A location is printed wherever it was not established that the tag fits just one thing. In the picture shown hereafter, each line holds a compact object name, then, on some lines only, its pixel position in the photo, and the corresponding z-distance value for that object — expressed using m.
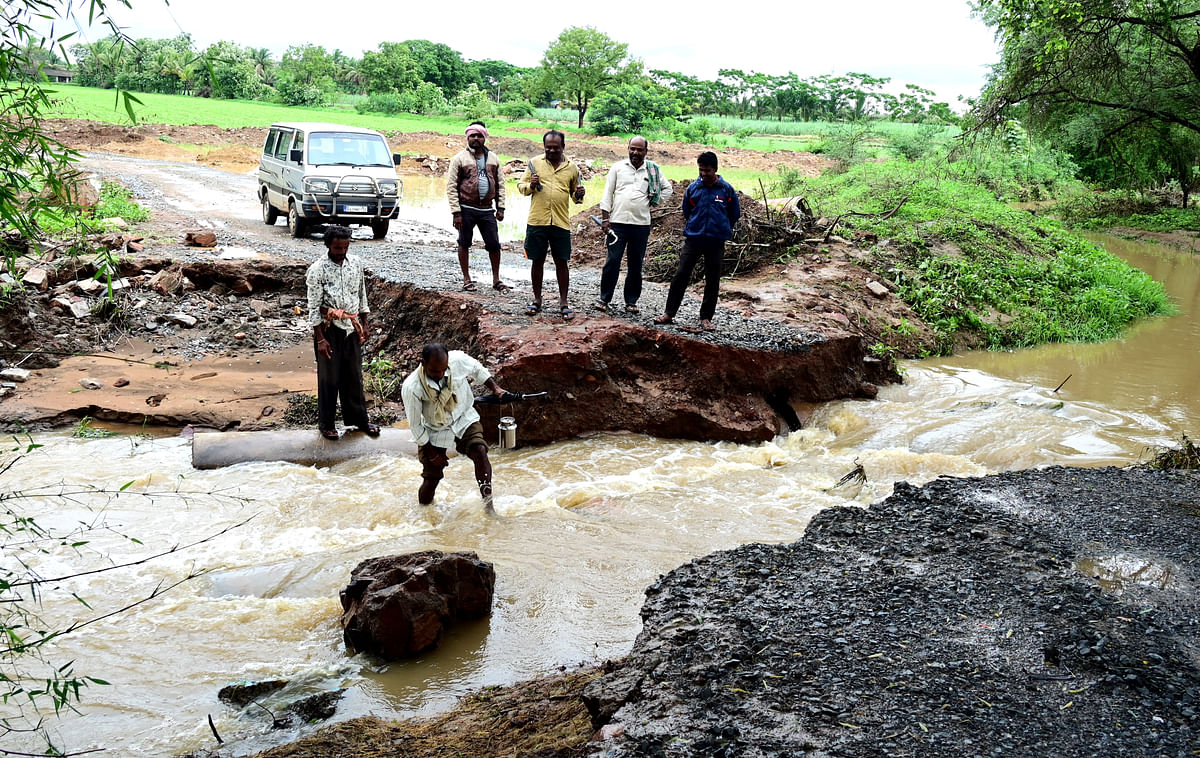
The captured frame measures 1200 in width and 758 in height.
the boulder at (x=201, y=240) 13.66
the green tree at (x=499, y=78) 86.75
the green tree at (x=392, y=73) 67.69
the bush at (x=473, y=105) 59.41
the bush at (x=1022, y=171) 28.30
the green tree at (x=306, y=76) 64.56
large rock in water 4.85
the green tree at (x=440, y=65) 73.75
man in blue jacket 8.95
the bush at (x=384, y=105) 59.59
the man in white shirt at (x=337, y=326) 7.27
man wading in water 6.65
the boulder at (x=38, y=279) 11.04
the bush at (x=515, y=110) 63.81
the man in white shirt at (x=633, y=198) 9.00
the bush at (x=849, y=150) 29.83
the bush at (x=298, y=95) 64.31
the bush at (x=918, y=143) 32.75
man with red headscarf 9.58
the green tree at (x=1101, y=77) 13.80
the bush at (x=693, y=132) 49.97
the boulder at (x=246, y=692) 4.49
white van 15.07
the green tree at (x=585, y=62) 65.56
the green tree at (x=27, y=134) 2.93
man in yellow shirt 8.80
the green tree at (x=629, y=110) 51.69
